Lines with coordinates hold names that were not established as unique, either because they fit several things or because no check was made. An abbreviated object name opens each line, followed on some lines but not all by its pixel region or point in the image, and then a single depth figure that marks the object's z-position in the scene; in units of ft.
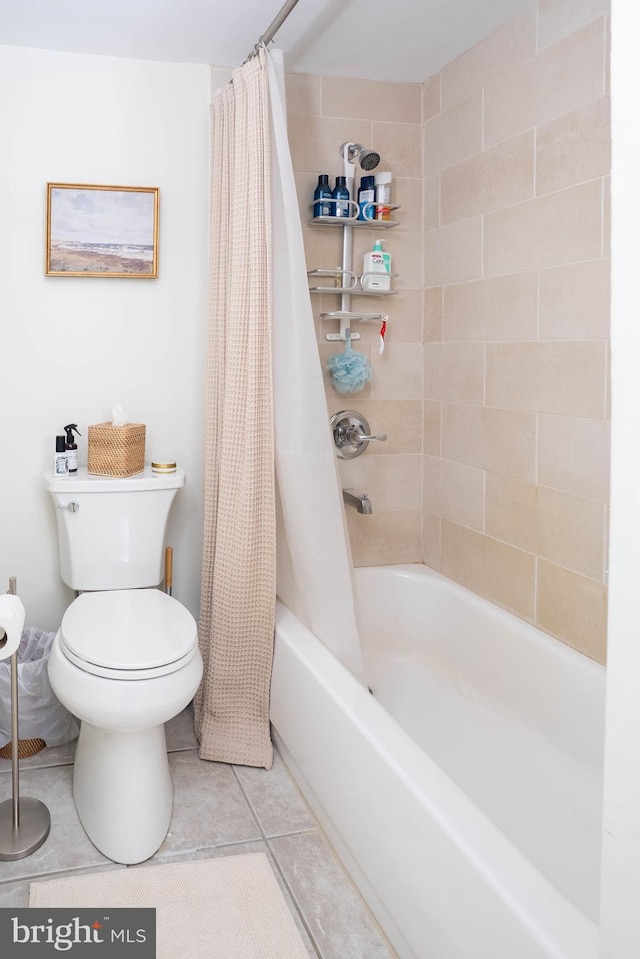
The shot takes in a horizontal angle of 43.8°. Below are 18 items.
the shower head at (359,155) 8.70
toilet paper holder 6.53
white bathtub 4.37
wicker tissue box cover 8.38
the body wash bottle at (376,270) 9.16
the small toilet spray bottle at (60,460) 8.42
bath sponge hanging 9.17
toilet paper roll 5.80
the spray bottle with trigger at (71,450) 8.48
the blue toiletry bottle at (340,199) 8.95
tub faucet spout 8.71
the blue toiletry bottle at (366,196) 9.12
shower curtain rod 6.66
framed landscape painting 8.58
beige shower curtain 7.53
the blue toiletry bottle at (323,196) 8.91
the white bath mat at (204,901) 5.58
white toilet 6.44
